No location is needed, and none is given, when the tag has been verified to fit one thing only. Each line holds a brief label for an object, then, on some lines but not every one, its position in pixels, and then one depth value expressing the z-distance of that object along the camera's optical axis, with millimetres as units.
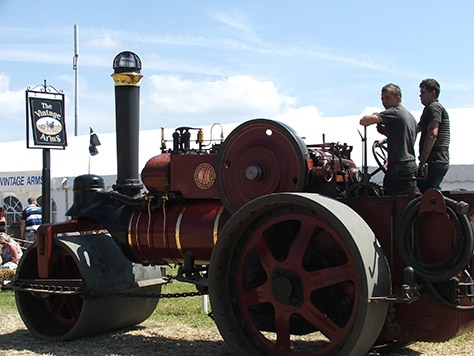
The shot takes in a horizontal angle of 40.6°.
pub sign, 11266
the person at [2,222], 11420
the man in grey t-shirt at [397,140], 4559
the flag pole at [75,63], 28548
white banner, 15273
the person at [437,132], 4730
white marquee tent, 14328
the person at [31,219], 11919
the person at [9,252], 10695
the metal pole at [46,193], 10383
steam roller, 3889
